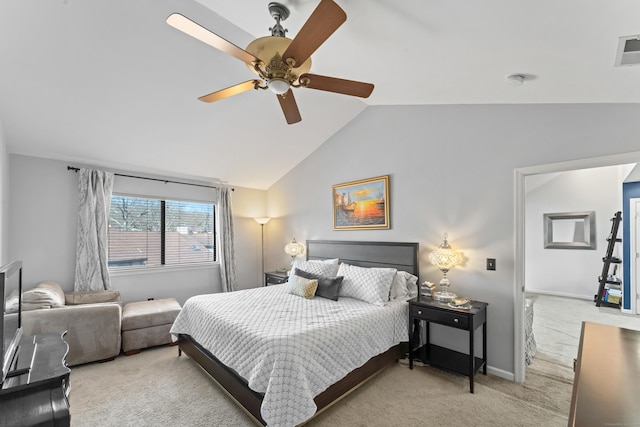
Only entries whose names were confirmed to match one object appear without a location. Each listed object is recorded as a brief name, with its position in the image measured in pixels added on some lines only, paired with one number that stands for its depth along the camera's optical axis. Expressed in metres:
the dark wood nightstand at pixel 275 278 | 4.57
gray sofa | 2.87
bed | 1.88
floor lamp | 5.62
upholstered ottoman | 3.37
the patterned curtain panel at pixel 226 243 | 5.12
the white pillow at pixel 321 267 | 3.71
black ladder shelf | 5.13
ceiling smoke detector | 2.01
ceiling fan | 1.46
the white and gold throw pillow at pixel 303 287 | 3.28
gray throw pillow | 3.25
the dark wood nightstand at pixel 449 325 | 2.60
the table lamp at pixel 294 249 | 4.91
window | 4.29
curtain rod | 3.87
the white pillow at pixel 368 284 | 3.07
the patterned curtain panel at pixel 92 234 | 3.82
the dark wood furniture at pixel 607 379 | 0.82
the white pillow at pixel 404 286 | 3.24
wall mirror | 5.75
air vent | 1.33
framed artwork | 3.83
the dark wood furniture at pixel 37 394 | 1.15
